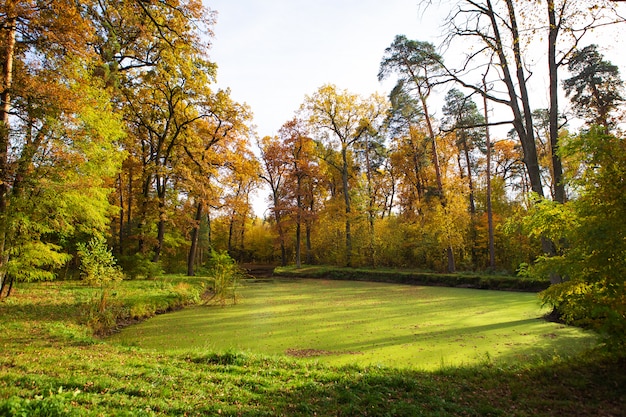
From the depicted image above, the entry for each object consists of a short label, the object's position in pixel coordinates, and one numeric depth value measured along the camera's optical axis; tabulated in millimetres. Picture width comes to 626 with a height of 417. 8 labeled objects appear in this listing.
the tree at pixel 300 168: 25641
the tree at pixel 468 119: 19888
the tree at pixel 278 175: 26062
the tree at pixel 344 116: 23444
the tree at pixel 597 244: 3520
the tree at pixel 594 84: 13656
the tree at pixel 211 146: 16844
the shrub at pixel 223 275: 10391
